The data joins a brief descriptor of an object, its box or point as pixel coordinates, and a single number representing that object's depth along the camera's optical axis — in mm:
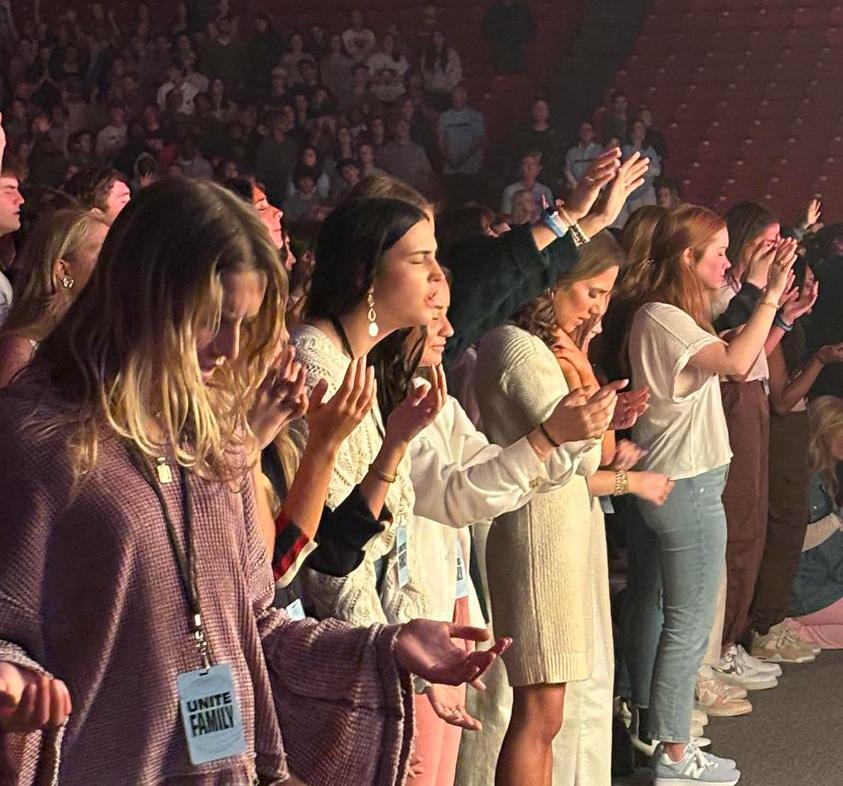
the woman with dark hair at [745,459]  5707
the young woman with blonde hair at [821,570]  6520
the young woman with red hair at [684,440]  4555
